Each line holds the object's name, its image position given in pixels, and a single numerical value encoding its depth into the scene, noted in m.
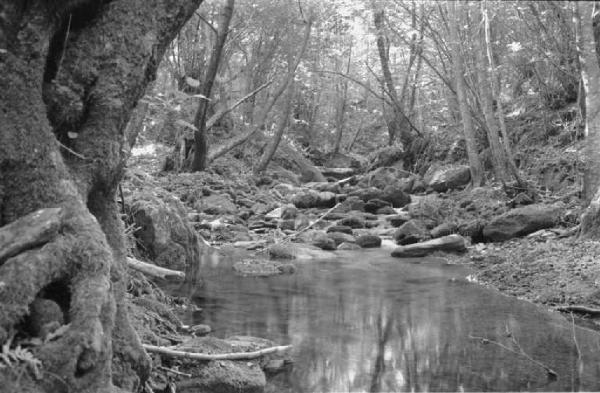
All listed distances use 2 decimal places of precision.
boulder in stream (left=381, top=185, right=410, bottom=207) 18.23
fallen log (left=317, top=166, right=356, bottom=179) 26.84
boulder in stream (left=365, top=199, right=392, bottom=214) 17.50
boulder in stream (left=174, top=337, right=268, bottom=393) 4.51
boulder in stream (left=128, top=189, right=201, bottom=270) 8.09
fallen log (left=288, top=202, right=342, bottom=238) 12.91
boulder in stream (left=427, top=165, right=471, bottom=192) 18.55
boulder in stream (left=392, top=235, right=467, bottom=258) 12.16
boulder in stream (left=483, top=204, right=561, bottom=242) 11.47
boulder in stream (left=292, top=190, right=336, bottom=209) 18.58
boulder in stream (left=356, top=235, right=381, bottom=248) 13.53
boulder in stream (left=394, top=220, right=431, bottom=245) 13.52
